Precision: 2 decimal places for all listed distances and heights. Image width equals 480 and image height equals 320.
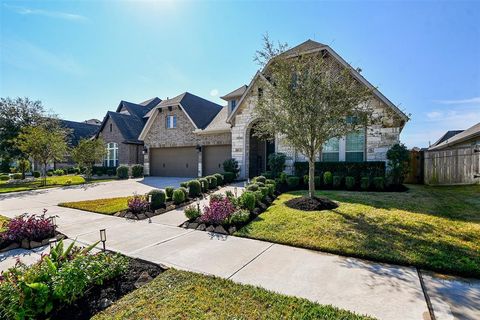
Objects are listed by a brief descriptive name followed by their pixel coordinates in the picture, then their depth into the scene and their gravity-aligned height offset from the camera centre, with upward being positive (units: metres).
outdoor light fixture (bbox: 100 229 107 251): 4.02 -1.38
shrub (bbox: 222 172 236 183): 13.81 -1.25
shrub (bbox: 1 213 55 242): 5.01 -1.63
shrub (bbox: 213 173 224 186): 12.80 -1.28
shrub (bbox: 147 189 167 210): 7.95 -1.49
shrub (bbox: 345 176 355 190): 10.66 -1.23
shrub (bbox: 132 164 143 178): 20.59 -1.29
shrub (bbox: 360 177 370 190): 10.54 -1.26
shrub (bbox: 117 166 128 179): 19.77 -1.32
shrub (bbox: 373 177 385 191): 10.34 -1.24
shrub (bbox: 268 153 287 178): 13.03 -0.40
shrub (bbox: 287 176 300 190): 11.27 -1.28
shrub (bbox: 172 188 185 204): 8.65 -1.50
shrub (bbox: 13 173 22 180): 21.52 -1.78
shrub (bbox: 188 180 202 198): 9.86 -1.39
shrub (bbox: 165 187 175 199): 9.24 -1.40
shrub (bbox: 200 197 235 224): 6.07 -1.52
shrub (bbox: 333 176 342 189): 10.98 -1.21
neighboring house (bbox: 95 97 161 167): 23.03 +1.81
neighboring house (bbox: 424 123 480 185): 11.02 -0.55
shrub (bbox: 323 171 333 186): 11.23 -1.09
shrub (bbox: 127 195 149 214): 7.53 -1.59
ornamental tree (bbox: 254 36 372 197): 7.05 +1.72
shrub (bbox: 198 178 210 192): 10.88 -1.34
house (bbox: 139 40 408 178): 11.84 +1.28
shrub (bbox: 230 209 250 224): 6.07 -1.63
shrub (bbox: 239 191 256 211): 6.97 -1.37
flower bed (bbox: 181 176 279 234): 6.03 -1.60
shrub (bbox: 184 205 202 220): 6.60 -1.63
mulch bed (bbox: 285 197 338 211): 7.16 -1.55
